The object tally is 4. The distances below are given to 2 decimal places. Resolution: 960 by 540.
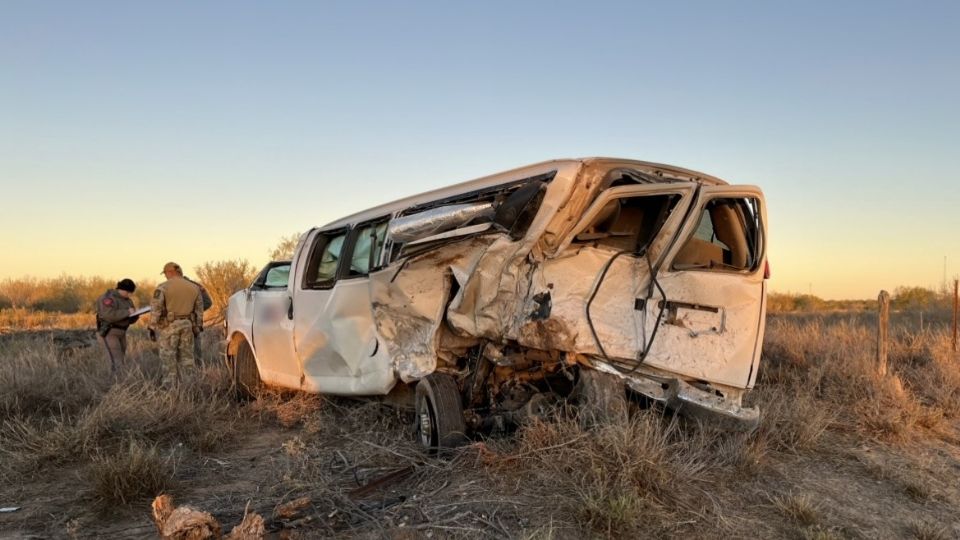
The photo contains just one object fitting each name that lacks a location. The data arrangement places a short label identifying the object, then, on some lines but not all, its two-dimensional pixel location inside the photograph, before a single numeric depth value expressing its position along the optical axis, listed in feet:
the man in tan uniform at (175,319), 28.19
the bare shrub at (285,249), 73.80
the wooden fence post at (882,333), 24.79
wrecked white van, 14.37
